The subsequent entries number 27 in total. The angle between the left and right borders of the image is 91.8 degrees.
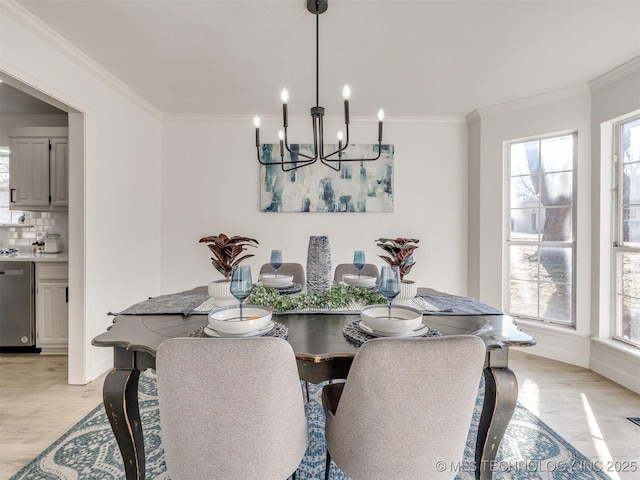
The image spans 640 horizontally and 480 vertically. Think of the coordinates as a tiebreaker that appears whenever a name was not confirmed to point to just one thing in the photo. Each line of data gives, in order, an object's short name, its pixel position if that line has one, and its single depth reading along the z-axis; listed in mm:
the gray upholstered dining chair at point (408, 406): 899
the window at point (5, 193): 3447
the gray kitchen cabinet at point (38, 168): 2943
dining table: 1150
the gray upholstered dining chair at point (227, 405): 868
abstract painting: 3512
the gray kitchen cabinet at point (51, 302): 2822
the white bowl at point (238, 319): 1157
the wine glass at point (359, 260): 2100
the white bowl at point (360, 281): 2053
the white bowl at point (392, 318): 1194
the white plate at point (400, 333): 1201
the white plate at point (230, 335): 1177
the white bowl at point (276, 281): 2072
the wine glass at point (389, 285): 1311
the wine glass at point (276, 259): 2096
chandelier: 1553
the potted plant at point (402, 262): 1718
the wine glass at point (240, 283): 1296
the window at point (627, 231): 2447
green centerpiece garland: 1615
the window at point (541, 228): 2918
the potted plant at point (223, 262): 1709
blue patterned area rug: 1521
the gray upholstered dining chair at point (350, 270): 2545
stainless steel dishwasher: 2811
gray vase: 1750
